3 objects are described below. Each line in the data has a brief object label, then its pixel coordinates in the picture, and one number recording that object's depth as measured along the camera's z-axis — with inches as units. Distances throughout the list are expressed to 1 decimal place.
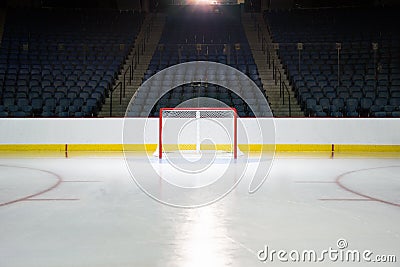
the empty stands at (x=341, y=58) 474.3
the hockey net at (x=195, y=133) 404.7
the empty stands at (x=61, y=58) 475.2
